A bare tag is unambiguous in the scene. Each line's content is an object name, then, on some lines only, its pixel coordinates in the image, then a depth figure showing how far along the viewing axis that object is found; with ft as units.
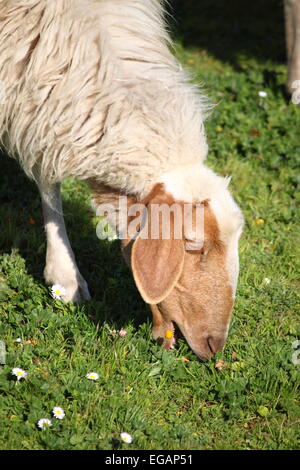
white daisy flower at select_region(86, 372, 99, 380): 25.23
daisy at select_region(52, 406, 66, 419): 23.21
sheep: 22.62
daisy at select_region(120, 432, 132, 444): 22.62
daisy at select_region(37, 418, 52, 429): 22.68
